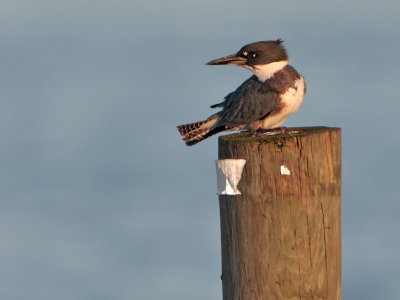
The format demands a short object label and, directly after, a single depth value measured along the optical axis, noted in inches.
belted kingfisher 686.5
